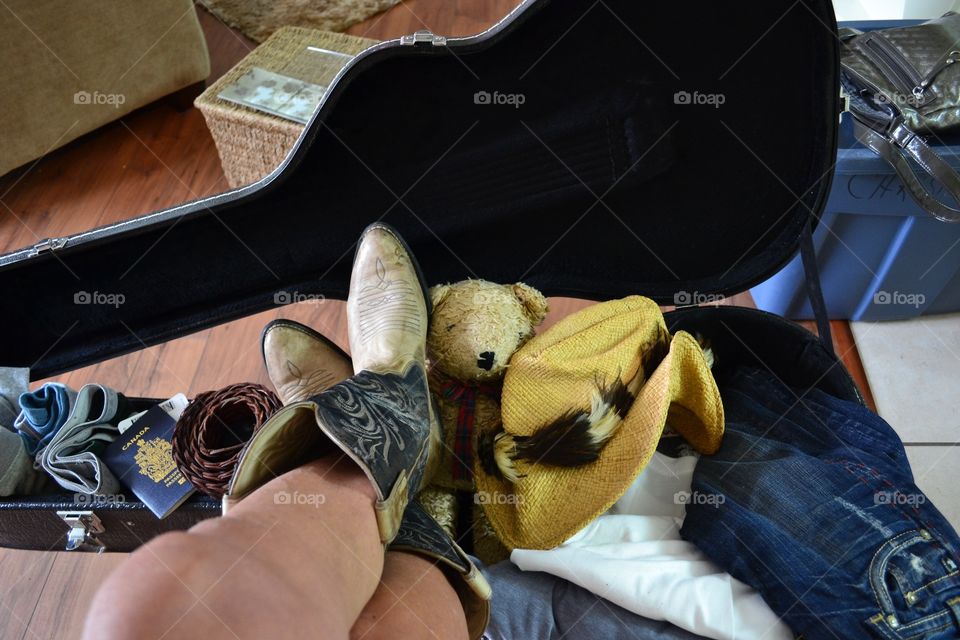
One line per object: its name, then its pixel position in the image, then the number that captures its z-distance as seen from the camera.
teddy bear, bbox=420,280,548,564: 0.73
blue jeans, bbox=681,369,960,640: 0.55
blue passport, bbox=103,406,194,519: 0.73
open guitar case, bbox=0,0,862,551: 0.70
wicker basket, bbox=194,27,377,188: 1.15
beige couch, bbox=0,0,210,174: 1.24
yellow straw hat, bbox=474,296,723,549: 0.66
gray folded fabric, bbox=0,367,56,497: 0.73
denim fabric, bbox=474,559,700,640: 0.61
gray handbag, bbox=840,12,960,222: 0.84
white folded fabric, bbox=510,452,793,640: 0.59
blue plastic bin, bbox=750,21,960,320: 0.91
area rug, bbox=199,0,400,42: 1.74
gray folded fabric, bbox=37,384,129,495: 0.74
